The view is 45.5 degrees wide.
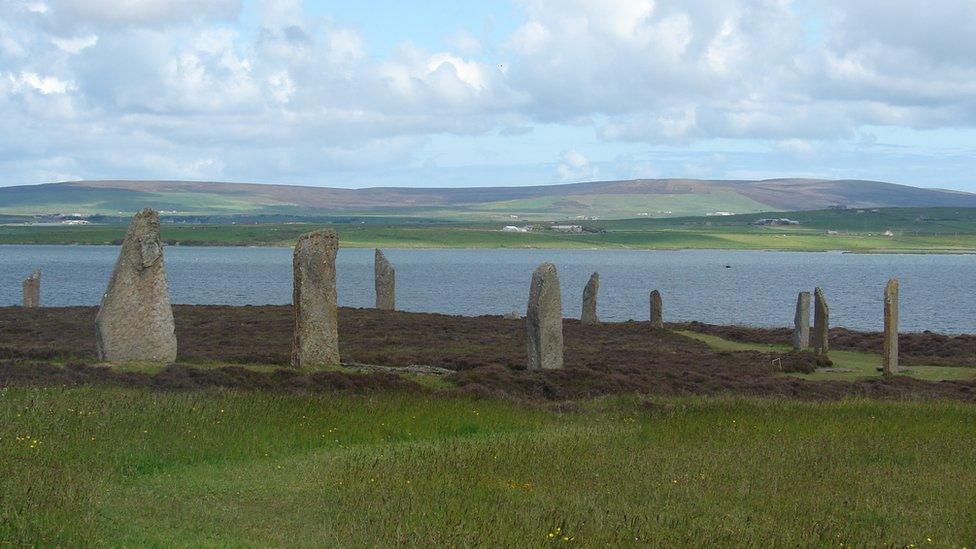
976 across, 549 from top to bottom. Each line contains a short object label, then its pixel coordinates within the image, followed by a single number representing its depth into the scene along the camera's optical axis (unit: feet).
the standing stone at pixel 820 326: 113.70
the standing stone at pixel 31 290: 158.00
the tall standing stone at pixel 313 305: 83.61
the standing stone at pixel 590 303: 145.29
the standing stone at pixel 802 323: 119.96
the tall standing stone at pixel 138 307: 81.51
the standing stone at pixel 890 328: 98.37
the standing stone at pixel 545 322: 88.02
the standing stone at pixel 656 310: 143.33
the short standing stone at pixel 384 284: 160.86
